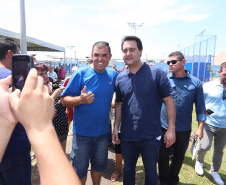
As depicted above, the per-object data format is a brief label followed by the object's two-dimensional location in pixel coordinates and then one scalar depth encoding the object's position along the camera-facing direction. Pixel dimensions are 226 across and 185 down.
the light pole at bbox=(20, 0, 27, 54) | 6.34
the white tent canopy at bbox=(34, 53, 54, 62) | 15.73
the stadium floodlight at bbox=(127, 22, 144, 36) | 18.81
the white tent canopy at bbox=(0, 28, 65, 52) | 7.85
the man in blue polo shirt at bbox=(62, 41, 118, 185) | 2.23
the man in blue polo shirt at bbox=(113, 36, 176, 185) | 2.15
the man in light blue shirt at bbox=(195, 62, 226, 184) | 3.01
